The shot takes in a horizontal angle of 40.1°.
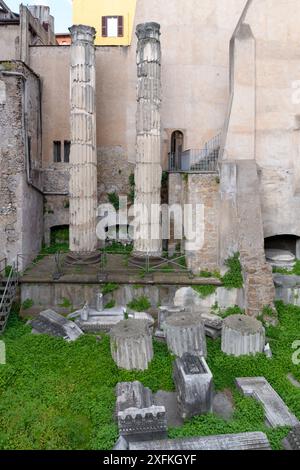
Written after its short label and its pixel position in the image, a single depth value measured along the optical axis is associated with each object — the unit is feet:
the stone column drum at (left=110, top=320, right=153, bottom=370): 30.32
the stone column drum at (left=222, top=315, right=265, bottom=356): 31.65
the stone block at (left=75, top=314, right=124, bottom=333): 36.47
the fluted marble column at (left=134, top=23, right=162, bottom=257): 44.09
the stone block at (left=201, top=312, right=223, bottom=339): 35.78
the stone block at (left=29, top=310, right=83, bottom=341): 34.68
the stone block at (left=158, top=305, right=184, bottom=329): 36.91
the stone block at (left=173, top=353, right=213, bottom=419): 25.07
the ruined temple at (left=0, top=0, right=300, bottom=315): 41.98
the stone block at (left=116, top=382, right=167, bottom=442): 22.50
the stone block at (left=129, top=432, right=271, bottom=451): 21.65
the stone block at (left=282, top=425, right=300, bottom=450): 21.80
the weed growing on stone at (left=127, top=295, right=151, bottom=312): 39.88
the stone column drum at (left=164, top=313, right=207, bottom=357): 31.83
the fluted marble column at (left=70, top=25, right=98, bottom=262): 44.98
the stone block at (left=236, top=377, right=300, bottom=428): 24.21
